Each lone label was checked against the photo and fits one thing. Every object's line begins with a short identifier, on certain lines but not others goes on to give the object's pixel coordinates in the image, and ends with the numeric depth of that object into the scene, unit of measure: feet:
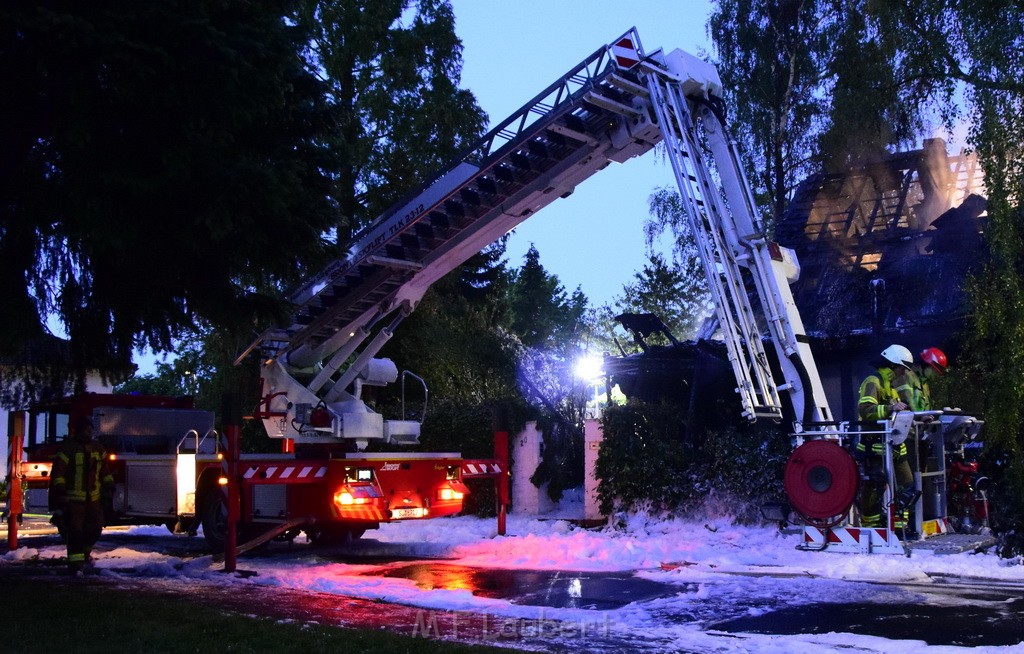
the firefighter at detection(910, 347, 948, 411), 30.71
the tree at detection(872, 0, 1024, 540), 42.80
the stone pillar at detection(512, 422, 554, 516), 56.34
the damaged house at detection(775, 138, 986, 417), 59.52
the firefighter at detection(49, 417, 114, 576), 35.68
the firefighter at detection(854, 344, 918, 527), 28.91
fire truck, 31.22
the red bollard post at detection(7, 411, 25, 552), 44.78
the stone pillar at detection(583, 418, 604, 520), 52.01
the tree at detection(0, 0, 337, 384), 25.11
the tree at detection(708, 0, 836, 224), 85.87
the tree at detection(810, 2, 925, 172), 63.31
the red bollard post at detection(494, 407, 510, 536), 45.75
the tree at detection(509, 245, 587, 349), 164.96
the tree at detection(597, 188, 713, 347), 124.47
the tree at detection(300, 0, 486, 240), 83.71
